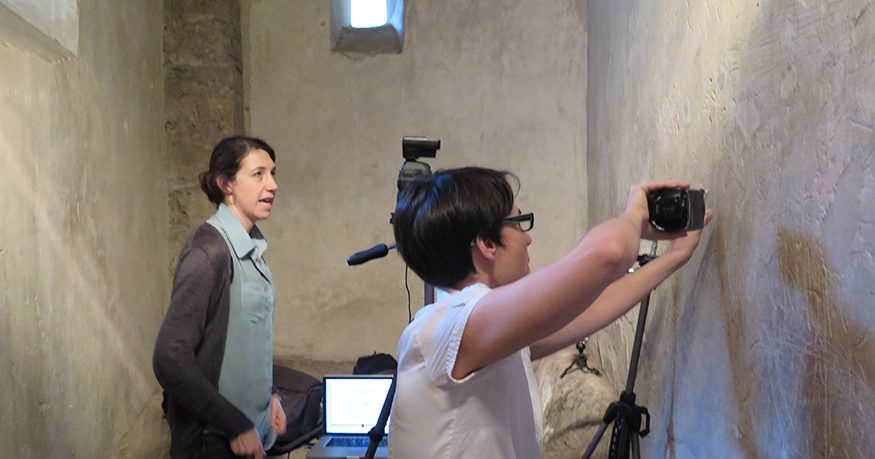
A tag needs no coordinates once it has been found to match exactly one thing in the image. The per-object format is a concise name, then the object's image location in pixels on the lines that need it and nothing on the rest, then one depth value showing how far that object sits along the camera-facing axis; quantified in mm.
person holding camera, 771
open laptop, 2443
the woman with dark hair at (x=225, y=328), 1432
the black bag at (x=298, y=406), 2814
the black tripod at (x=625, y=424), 1511
